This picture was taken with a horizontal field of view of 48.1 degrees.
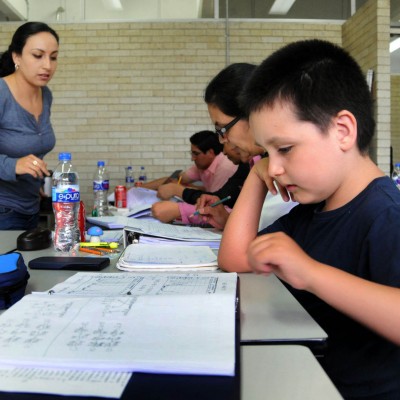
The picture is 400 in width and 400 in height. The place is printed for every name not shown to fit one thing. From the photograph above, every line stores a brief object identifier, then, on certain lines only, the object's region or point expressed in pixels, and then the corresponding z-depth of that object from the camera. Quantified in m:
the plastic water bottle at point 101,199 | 2.48
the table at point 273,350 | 0.50
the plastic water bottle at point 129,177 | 4.86
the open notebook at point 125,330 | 0.52
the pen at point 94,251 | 1.32
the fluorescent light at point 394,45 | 4.57
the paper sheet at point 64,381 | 0.47
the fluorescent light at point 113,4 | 5.22
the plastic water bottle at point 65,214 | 1.40
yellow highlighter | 1.35
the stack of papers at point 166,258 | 1.08
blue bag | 0.83
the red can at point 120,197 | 2.82
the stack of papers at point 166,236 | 1.38
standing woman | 2.09
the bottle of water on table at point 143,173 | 5.23
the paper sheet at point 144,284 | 0.82
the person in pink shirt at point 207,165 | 3.00
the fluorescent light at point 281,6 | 5.25
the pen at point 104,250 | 1.35
